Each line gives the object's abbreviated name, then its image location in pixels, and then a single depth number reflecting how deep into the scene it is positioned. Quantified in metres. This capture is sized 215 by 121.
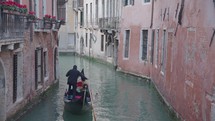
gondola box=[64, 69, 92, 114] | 11.14
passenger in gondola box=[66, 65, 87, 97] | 11.41
